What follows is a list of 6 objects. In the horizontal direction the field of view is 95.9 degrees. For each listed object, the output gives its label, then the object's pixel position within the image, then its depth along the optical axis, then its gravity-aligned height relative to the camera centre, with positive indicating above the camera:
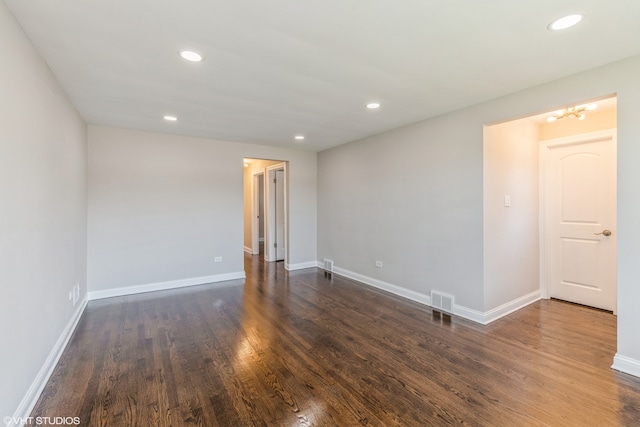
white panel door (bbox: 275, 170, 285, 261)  6.75 -0.03
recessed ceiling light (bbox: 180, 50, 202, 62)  2.06 +1.15
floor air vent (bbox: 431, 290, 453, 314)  3.47 -1.13
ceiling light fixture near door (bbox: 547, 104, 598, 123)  3.22 +1.11
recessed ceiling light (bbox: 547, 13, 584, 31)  1.70 +1.14
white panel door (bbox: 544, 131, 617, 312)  3.45 -0.12
